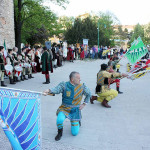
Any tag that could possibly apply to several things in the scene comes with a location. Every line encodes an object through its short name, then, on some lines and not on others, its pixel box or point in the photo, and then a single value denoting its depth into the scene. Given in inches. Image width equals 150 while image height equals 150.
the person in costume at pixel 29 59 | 423.4
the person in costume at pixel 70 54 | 783.1
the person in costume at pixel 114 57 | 378.2
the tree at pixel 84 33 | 1450.5
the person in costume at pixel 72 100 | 153.7
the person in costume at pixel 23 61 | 400.0
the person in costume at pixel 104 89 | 235.8
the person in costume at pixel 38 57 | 480.3
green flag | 275.1
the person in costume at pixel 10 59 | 343.6
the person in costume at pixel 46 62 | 364.8
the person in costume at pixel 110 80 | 244.6
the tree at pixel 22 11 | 702.5
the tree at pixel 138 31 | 2515.3
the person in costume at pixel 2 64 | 328.8
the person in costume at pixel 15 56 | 370.0
